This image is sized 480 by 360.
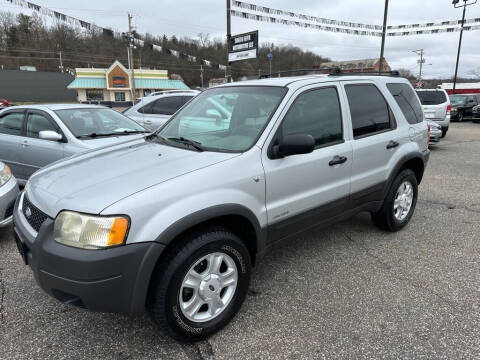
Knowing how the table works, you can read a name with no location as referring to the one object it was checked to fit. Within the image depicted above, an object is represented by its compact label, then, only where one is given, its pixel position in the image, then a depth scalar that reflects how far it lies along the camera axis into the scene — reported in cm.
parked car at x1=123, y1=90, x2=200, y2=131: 880
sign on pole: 1205
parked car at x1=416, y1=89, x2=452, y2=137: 1230
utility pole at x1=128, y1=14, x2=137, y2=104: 4421
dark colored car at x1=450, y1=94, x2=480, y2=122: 2141
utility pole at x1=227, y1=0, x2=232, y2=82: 1296
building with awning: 5303
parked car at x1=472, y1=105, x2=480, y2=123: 2025
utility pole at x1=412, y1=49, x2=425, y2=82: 7010
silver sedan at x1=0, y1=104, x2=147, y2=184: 530
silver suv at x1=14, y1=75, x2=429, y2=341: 205
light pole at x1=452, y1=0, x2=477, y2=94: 2555
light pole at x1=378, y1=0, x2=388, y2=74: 1969
